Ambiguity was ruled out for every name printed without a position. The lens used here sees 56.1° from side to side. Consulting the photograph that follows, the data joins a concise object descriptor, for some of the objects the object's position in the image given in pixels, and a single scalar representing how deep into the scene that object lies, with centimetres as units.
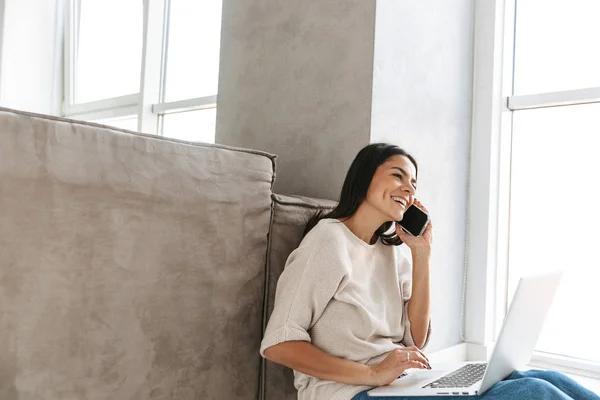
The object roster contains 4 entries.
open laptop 115
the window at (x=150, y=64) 281
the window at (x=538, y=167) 193
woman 124
